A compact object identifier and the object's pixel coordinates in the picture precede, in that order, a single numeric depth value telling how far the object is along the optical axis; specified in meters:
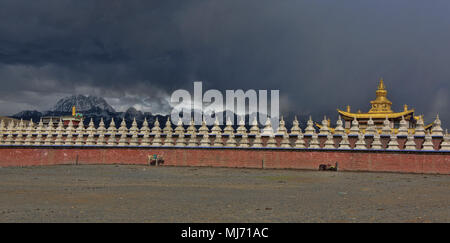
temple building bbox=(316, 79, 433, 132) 40.56
